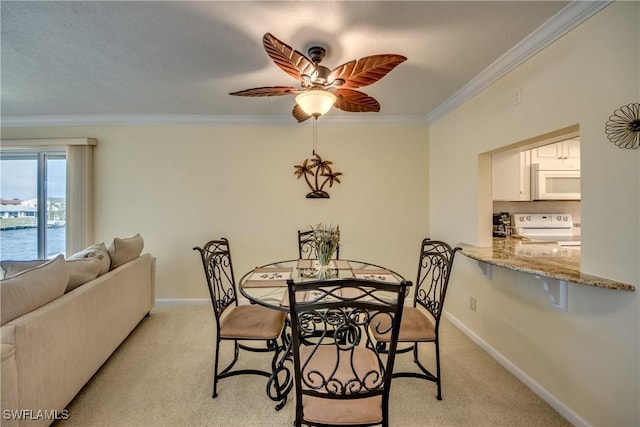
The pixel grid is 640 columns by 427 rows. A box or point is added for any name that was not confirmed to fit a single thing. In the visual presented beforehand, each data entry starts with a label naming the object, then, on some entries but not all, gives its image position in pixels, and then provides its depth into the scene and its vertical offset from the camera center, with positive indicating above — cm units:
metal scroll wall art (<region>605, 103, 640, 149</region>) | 134 +45
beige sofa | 129 -79
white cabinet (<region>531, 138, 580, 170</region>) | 342 +74
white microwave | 339 +38
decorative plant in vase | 206 -25
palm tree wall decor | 355 +52
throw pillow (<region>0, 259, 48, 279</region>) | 183 -38
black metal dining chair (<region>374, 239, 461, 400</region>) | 181 -79
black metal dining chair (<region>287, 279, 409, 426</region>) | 114 -80
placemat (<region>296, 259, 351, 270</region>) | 241 -48
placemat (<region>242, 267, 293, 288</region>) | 198 -51
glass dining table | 176 -52
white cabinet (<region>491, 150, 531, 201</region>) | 300 +43
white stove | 355 -16
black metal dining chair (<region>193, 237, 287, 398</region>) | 185 -79
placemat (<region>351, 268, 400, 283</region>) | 207 -49
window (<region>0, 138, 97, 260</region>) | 349 +17
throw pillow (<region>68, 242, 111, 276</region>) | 227 -36
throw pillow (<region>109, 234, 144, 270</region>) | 250 -37
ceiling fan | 154 +89
